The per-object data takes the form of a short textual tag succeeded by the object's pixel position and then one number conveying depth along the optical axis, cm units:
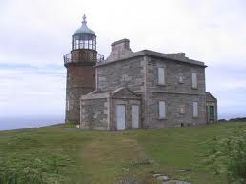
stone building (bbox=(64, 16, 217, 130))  2255
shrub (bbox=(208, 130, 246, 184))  798
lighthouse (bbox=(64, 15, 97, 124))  3033
